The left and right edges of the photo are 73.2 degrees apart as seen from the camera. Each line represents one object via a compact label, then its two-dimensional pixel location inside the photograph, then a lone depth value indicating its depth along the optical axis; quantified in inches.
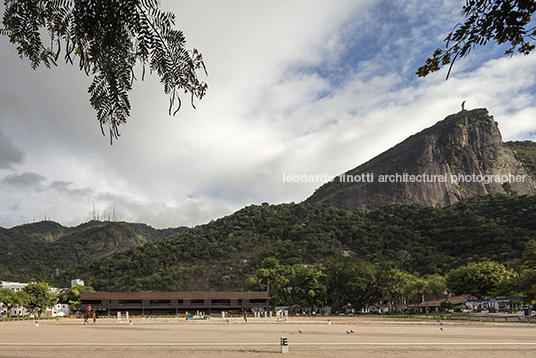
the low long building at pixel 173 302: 2802.7
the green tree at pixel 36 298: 2388.0
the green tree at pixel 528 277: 1619.5
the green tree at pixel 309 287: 2763.3
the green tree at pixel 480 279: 2071.9
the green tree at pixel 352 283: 2871.6
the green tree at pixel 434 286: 2689.5
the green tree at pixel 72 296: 3067.7
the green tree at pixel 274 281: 2845.0
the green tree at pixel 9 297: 2301.4
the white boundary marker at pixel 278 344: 716.0
